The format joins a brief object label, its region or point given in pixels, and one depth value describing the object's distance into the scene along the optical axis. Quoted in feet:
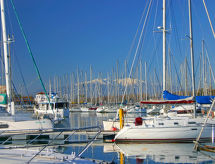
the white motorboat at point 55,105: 161.50
